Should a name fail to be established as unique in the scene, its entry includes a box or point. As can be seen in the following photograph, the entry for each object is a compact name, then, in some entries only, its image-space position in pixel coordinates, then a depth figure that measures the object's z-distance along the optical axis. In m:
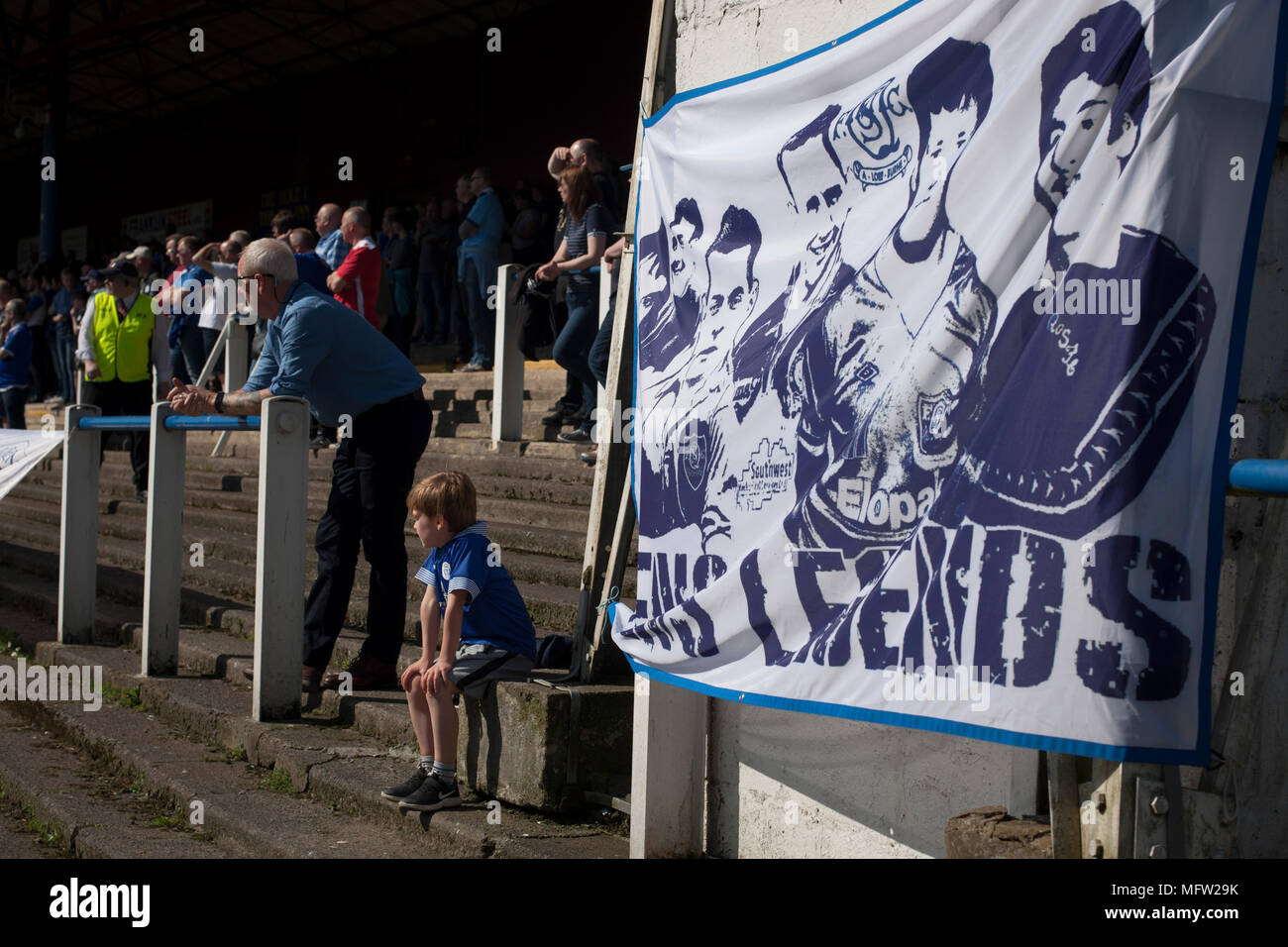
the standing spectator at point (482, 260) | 11.09
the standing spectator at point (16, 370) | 13.90
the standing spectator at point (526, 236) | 11.39
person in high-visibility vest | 10.05
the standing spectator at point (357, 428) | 5.07
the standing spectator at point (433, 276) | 13.78
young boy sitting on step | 3.98
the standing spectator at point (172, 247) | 11.87
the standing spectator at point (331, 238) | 9.61
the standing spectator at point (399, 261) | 13.61
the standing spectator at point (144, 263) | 11.96
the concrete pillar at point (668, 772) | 3.67
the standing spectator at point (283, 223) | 10.41
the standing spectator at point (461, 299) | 11.89
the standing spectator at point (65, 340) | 15.69
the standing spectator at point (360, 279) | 8.30
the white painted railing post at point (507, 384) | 8.27
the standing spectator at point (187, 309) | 10.95
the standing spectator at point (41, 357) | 16.50
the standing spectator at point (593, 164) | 7.38
